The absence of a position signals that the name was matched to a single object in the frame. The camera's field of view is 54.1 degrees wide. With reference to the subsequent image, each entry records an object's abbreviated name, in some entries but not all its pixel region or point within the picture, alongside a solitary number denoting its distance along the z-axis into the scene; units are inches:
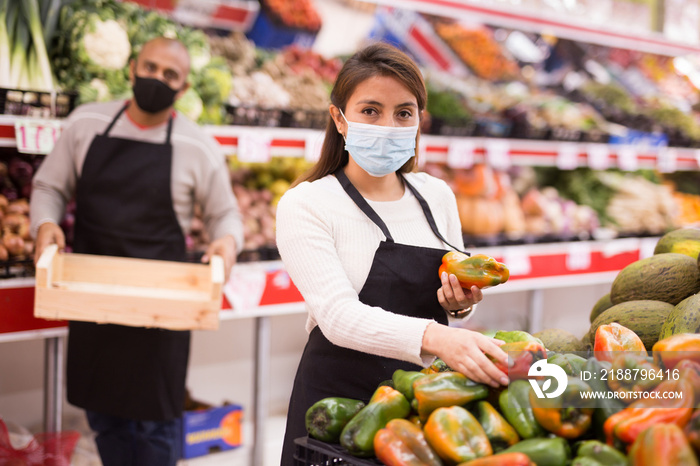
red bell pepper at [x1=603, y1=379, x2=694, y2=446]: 42.6
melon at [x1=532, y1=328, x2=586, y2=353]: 66.5
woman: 67.9
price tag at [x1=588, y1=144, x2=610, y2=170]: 193.9
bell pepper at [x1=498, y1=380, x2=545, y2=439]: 46.4
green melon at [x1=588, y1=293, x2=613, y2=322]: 77.9
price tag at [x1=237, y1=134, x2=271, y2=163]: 131.0
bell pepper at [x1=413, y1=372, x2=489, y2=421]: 49.2
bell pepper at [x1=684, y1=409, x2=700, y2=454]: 39.4
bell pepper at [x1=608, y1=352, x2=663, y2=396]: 46.8
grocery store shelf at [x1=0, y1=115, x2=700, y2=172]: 130.9
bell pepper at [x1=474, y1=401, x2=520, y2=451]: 46.4
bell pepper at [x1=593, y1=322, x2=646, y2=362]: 53.8
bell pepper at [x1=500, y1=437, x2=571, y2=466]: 42.8
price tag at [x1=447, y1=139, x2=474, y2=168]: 166.4
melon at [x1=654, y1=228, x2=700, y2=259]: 74.5
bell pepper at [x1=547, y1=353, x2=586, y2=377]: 50.0
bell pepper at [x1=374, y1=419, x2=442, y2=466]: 45.8
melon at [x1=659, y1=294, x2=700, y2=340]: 57.6
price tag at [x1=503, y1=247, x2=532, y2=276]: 170.7
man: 107.0
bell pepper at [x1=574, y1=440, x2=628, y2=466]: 41.7
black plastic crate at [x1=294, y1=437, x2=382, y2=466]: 50.8
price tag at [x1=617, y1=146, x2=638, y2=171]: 199.5
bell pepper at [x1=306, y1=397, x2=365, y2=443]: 52.7
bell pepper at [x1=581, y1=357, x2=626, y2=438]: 46.3
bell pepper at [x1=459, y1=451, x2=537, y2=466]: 41.0
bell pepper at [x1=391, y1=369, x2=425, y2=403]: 52.7
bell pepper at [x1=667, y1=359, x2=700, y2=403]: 43.9
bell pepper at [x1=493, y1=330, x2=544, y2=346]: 55.4
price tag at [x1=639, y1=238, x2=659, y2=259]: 200.1
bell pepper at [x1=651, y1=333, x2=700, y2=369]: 48.4
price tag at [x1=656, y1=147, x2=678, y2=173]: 209.3
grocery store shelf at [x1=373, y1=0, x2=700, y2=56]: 181.3
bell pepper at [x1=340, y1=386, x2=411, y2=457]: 49.1
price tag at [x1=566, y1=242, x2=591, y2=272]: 182.9
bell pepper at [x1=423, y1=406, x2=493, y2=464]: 44.4
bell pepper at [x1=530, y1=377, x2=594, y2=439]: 45.3
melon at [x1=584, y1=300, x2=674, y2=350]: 63.9
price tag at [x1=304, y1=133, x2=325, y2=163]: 139.2
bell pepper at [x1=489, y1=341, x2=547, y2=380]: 48.9
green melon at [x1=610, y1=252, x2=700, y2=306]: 68.1
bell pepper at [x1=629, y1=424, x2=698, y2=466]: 38.0
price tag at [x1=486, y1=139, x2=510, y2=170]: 172.9
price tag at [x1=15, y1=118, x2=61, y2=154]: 109.1
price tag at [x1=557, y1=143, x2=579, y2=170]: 187.2
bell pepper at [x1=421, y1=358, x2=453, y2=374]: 57.6
